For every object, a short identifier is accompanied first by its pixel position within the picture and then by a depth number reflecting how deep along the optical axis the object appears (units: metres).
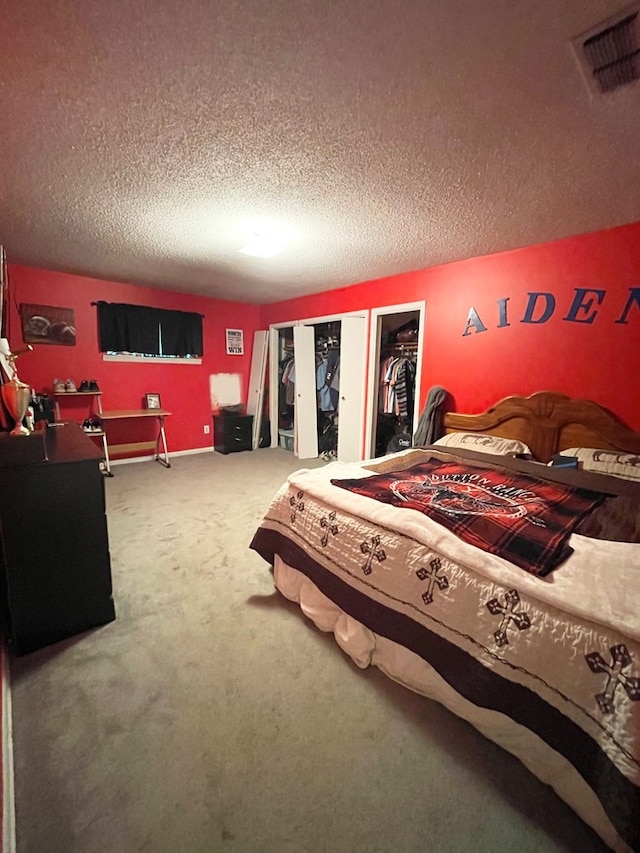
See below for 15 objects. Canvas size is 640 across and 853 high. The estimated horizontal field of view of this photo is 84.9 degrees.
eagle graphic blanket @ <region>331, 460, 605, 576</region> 1.34
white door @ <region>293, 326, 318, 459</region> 4.93
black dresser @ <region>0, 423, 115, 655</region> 1.52
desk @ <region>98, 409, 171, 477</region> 4.16
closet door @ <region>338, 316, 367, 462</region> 4.25
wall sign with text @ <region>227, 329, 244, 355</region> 5.40
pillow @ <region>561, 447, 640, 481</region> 2.22
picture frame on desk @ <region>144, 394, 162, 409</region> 4.66
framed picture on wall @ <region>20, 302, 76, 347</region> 3.81
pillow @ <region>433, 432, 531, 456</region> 2.76
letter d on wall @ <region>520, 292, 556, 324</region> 2.75
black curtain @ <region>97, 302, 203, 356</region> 4.29
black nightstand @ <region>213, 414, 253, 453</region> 5.16
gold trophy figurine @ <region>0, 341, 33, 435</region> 1.62
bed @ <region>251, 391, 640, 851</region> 0.96
